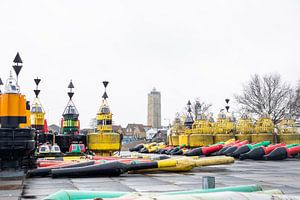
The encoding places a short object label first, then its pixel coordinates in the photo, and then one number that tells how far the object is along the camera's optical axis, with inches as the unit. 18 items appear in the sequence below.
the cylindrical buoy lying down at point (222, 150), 1135.9
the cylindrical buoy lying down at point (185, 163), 602.8
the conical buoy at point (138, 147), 2054.4
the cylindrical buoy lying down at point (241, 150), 1059.3
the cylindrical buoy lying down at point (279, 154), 1004.6
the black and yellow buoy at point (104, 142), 1085.1
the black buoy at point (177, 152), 1469.5
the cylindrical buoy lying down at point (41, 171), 542.7
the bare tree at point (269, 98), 2268.7
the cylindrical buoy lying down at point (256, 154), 1009.5
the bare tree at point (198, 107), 3071.9
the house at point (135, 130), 6292.8
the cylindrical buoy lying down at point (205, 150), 1169.1
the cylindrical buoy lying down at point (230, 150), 1095.0
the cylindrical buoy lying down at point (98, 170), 520.4
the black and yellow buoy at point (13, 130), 500.4
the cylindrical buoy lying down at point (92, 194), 182.1
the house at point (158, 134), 3270.4
